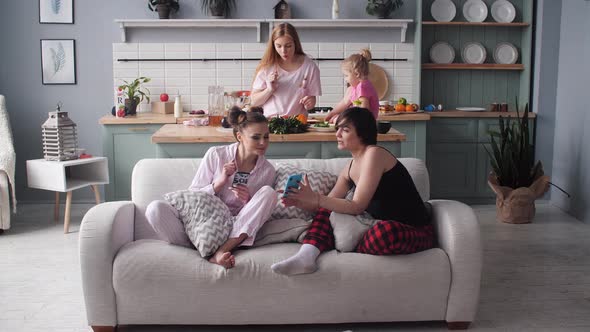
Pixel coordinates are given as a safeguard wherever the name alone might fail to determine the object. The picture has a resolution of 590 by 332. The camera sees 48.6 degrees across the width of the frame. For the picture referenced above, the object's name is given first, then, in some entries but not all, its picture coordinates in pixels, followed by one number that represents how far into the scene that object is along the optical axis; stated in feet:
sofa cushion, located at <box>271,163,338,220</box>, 10.39
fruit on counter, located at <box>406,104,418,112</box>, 18.21
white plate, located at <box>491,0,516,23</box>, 19.49
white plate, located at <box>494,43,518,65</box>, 19.74
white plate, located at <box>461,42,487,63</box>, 19.80
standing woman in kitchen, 13.76
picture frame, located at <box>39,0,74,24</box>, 18.94
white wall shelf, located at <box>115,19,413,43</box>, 18.81
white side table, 15.96
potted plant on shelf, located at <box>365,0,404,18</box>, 18.95
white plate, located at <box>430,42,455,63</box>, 19.74
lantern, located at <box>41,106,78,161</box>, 16.17
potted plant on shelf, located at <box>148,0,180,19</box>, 18.72
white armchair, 15.39
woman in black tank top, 9.27
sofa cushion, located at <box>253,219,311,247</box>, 9.83
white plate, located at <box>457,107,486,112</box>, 19.10
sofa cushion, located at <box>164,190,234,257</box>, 9.25
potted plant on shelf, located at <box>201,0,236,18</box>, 18.83
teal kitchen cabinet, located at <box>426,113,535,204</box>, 18.97
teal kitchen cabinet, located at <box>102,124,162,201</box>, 17.76
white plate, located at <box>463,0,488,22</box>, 19.51
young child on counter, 13.21
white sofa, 8.97
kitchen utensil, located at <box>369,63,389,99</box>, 19.83
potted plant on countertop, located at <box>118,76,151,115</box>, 18.35
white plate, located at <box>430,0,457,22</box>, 19.44
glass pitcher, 14.56
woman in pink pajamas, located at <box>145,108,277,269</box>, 9.49
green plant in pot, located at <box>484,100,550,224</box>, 16.66
